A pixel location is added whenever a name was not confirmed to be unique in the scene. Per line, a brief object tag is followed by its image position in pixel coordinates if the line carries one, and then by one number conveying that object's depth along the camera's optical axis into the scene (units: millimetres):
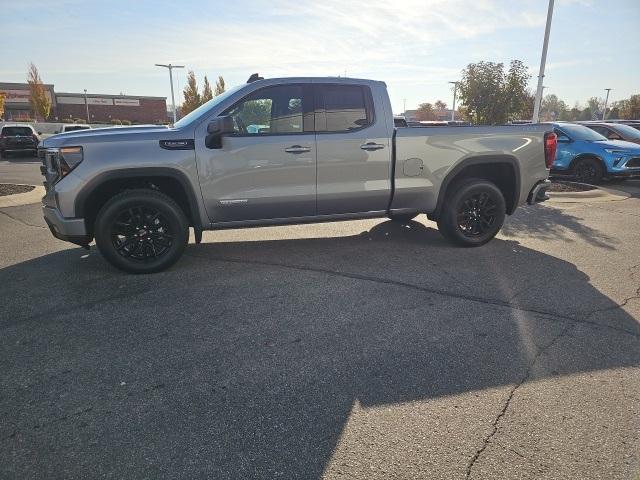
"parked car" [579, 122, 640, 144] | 13281
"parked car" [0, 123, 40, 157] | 20438
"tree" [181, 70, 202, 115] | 51703
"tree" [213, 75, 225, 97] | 56469
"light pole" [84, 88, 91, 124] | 61897
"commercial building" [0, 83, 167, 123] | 60969
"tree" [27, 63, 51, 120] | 55375
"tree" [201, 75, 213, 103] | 55047
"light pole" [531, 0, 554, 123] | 14293
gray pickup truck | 4594
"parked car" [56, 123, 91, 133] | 18350
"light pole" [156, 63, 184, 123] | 44500
